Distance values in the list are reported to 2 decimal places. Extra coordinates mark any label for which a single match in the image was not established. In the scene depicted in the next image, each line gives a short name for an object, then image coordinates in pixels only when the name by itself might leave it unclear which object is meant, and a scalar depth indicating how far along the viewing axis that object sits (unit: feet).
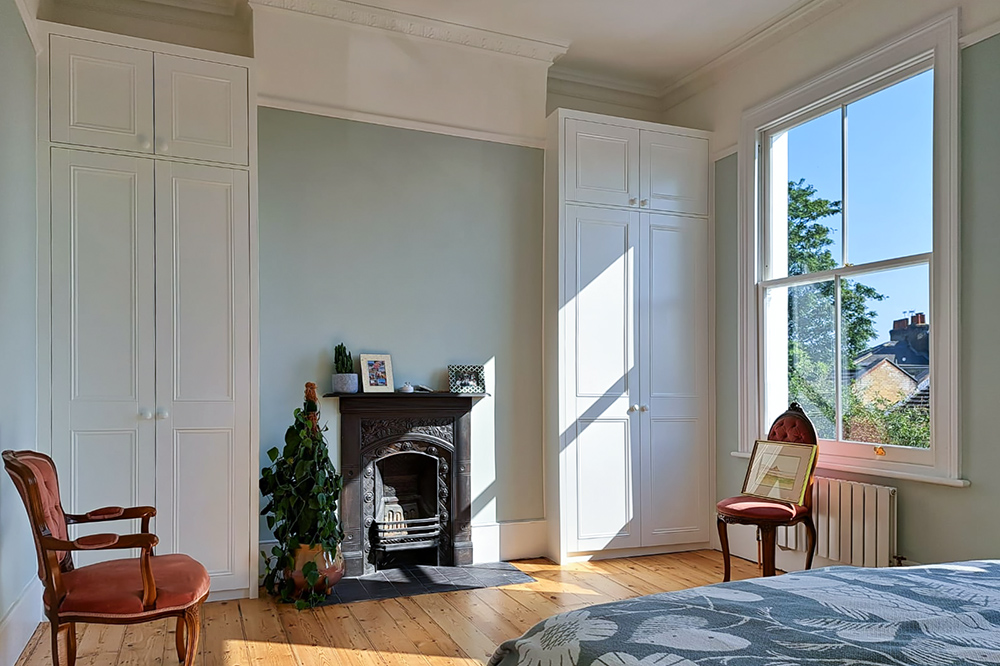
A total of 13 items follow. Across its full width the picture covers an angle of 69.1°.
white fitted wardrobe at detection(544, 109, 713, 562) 15.10
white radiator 11.78
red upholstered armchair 8.00
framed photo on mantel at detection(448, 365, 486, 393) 14.65
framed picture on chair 12.56
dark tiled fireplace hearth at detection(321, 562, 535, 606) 12.67
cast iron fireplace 13.76
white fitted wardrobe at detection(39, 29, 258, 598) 11.43
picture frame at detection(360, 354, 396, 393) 13.92
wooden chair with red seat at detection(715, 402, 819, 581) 12.17
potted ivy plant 12.14
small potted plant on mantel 13.56
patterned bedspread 4.41
